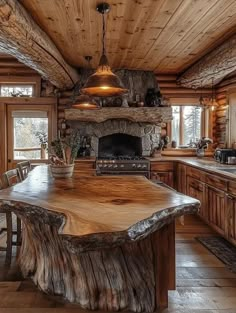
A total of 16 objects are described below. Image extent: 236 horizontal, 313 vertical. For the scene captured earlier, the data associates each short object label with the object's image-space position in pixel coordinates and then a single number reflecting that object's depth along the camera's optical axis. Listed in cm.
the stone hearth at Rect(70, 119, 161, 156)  499
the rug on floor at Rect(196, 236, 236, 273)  264
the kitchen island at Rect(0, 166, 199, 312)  148
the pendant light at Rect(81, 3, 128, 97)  214
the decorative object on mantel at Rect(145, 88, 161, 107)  488
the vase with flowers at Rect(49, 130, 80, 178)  273
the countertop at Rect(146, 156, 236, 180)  310
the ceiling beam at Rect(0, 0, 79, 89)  205
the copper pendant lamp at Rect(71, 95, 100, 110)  331
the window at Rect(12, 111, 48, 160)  510
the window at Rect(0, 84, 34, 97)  507
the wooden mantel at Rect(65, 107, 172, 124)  463
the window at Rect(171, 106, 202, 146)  526
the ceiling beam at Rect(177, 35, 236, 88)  312
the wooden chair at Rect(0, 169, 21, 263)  254
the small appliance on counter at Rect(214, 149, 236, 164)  386
